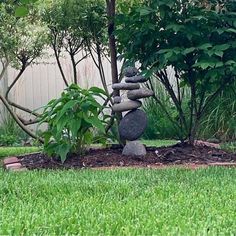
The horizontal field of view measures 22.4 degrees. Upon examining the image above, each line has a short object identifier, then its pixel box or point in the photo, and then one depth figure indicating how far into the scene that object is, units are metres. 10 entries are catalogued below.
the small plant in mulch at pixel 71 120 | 4.57
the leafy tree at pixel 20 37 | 7.11
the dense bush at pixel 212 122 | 8.05
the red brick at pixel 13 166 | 4.62
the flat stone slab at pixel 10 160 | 5.04
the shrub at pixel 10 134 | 9.16
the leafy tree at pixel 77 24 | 5.91
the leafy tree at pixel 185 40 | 4.61
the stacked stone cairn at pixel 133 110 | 5.11
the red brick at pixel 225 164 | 4.40
